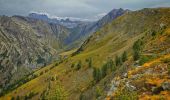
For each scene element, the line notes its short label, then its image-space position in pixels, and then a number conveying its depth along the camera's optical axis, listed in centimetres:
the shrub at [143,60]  2784
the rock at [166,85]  1999
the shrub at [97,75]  4884
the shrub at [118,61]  4642
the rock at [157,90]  2017
